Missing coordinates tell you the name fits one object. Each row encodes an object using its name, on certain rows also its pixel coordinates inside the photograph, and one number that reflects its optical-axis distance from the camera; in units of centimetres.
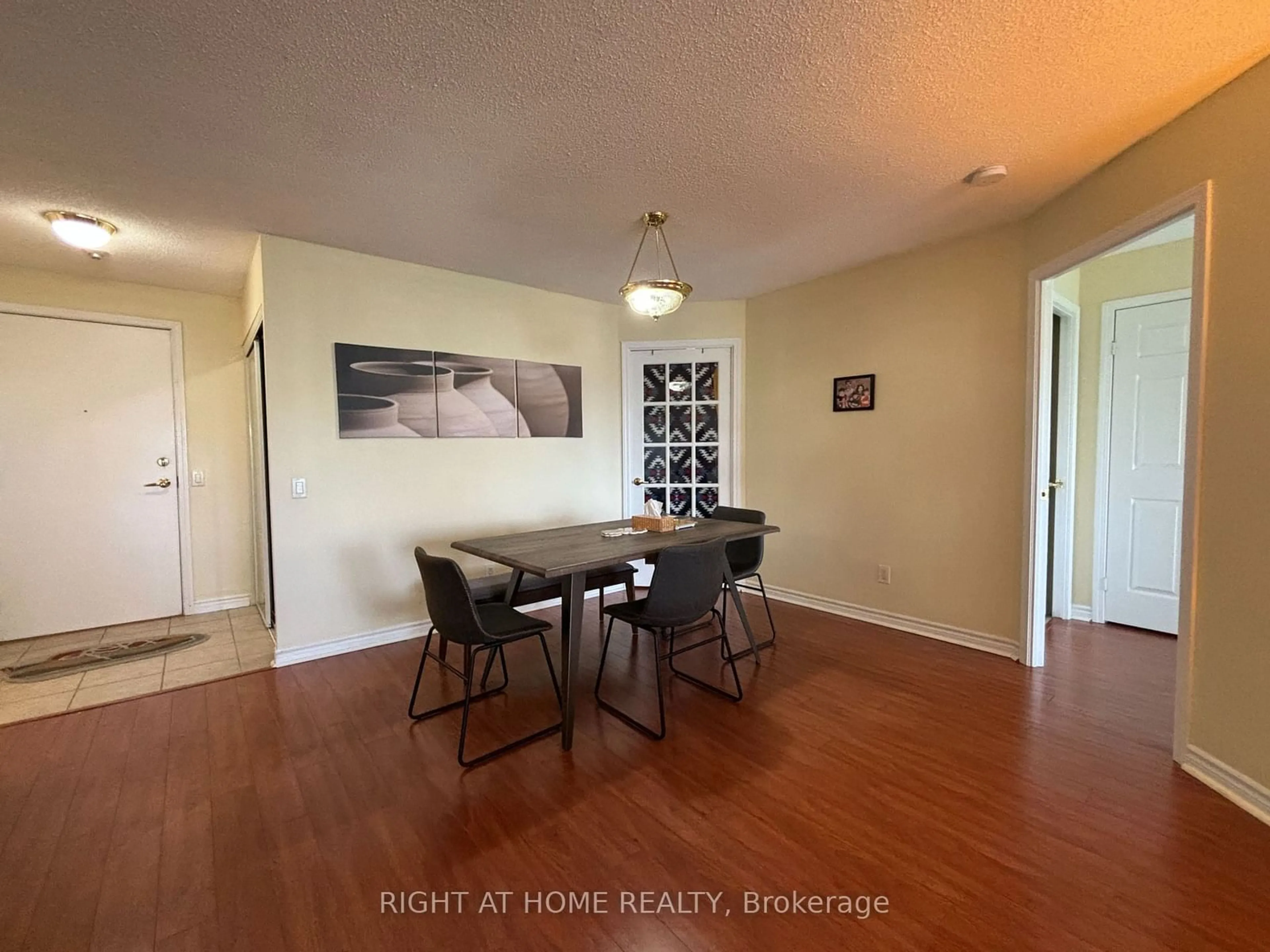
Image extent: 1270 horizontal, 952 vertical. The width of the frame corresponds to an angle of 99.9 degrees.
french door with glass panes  452
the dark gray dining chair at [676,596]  228
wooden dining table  221
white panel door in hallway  332
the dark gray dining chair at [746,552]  328
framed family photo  366
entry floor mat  296
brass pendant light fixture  258
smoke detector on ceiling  233
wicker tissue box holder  304
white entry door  343
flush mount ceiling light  260
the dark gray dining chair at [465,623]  204
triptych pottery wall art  328
